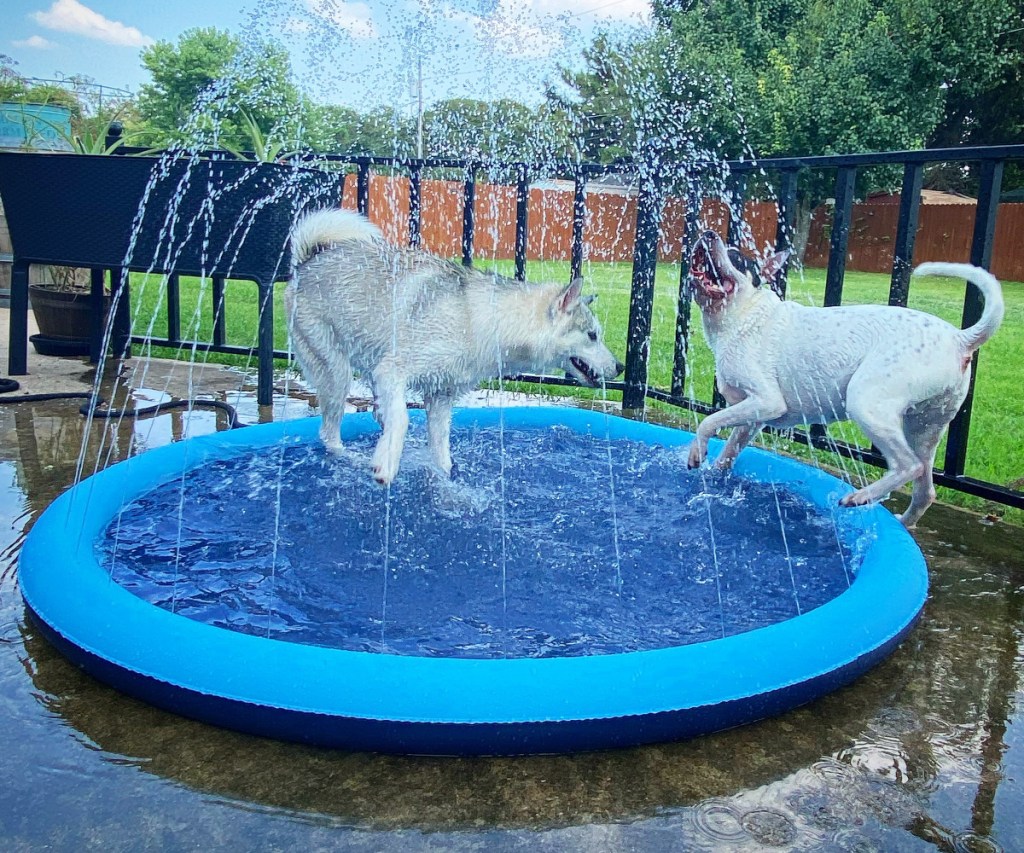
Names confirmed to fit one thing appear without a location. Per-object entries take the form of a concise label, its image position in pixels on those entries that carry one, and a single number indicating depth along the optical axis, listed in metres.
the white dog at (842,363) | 3.10
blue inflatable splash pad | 2.03
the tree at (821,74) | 22.50
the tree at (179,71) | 49.94
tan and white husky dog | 3.60
